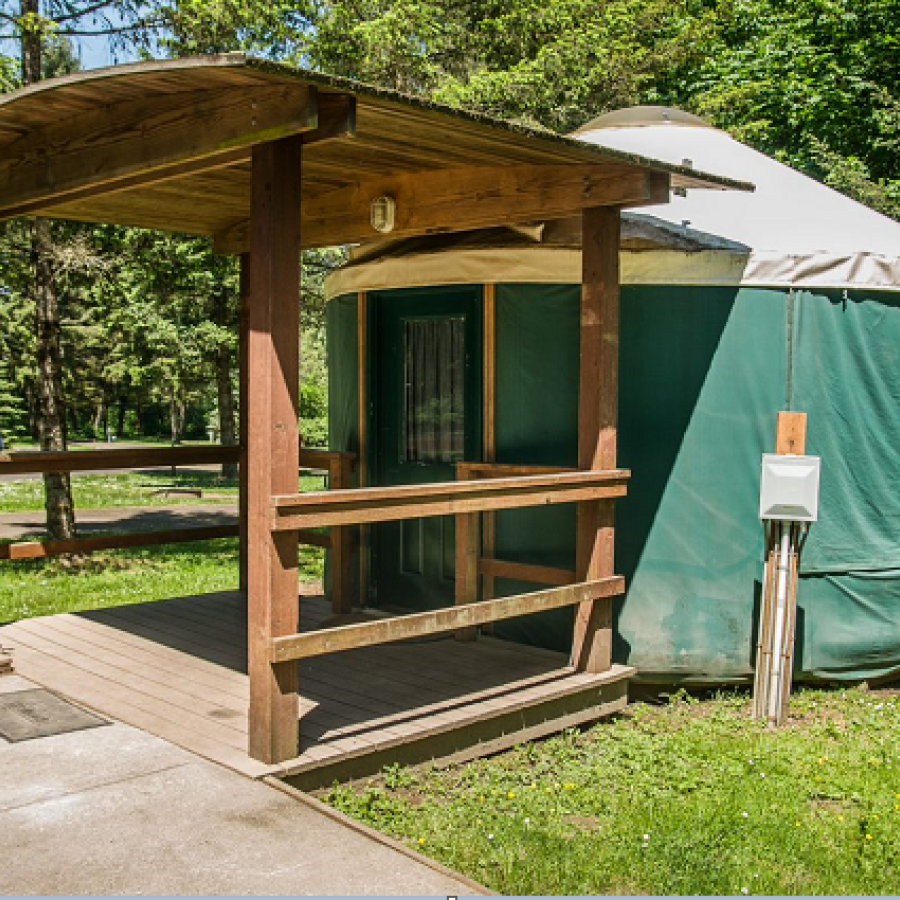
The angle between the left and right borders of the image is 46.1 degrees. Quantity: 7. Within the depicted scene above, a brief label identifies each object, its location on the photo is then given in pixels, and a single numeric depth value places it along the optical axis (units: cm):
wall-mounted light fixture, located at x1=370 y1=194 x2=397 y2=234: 531
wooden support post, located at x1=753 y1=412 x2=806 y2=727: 529
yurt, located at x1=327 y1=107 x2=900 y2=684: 566
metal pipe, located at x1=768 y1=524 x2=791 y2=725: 529
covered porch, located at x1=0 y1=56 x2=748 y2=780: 373
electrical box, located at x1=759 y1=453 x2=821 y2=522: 516
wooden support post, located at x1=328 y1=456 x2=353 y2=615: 624
